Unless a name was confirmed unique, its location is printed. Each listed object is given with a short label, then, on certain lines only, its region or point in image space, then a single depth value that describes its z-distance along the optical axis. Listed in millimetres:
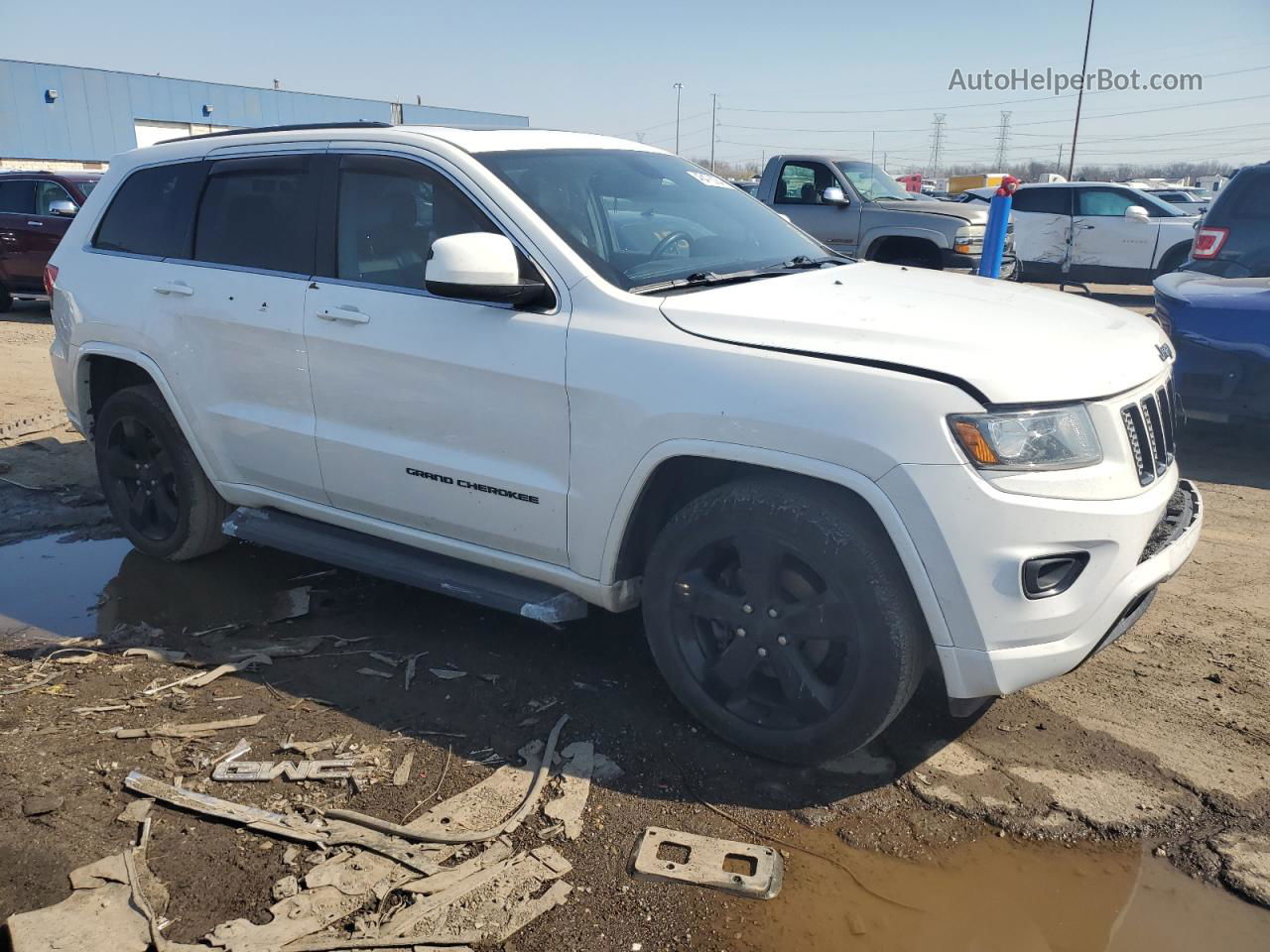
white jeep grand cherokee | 2803
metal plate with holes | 2742
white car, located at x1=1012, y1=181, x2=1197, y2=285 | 14836
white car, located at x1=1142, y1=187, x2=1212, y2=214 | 19505
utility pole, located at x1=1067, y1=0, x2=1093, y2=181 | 34781
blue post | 8531
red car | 13602
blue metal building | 35844
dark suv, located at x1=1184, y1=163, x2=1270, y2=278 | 6855
